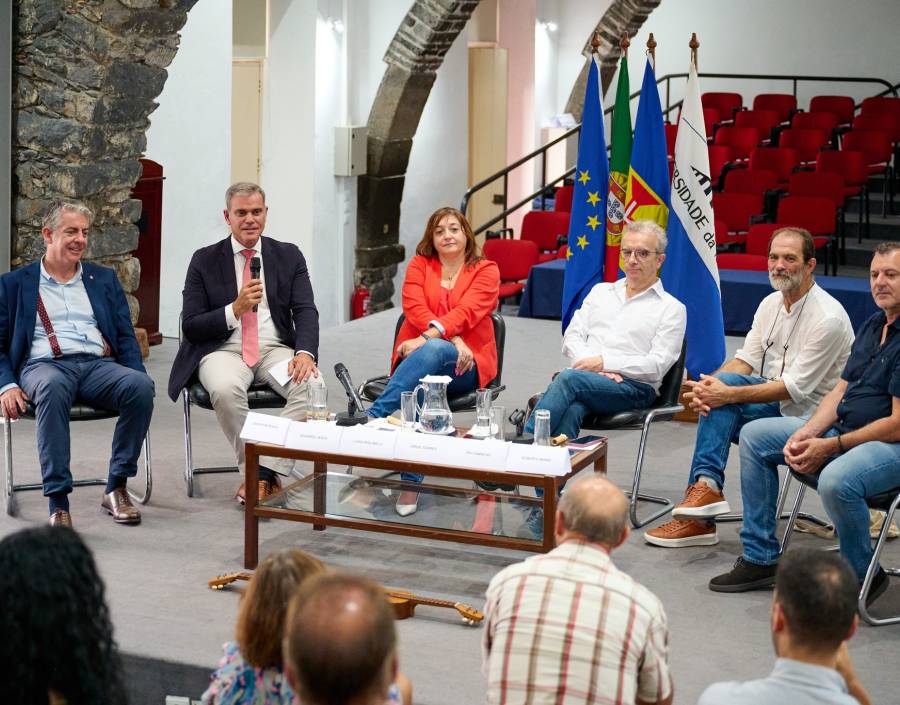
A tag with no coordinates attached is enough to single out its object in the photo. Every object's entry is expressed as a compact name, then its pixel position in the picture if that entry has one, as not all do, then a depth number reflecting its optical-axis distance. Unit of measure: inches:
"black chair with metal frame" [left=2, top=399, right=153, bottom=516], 177.3
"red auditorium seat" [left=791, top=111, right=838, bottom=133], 509.0
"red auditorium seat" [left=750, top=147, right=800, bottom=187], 458.6
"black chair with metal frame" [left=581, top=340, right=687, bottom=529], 181.0
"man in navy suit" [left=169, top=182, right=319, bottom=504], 187.8
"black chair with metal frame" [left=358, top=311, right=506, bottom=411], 191.9
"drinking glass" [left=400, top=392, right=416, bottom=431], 166.9
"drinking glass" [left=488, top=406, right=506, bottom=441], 162.9
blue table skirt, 310.2
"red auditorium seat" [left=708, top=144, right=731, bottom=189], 480.4
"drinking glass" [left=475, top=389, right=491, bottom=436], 162.4
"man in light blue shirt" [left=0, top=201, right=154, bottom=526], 172.4
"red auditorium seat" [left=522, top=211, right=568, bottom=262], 414.6
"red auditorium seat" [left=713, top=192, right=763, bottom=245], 404.8
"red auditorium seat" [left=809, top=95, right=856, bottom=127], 533.6
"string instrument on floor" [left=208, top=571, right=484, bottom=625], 144.5
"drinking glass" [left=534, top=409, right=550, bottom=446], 159.8
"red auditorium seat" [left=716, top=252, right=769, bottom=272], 339.3
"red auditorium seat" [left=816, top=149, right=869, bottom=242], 444.8
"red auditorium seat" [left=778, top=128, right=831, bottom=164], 492.7
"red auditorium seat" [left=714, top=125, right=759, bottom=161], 502.3
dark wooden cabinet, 297.9
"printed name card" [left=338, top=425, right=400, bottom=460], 157.9
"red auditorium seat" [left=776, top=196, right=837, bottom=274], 389.4
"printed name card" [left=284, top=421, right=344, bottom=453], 159.9
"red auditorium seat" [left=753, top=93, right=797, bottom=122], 546.9
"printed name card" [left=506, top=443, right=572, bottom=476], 150.8
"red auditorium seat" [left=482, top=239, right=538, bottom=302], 382.0
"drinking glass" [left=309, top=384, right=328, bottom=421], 168.4
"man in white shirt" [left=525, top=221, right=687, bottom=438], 180.9
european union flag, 243.9
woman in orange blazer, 192.1
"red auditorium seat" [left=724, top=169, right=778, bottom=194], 433.7
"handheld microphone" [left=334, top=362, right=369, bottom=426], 187.0
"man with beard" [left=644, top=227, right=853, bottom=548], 170.6
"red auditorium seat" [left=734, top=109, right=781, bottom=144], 523.8
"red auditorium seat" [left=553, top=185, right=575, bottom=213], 437.4
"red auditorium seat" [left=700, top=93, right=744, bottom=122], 558.6
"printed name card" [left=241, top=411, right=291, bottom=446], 162.7
